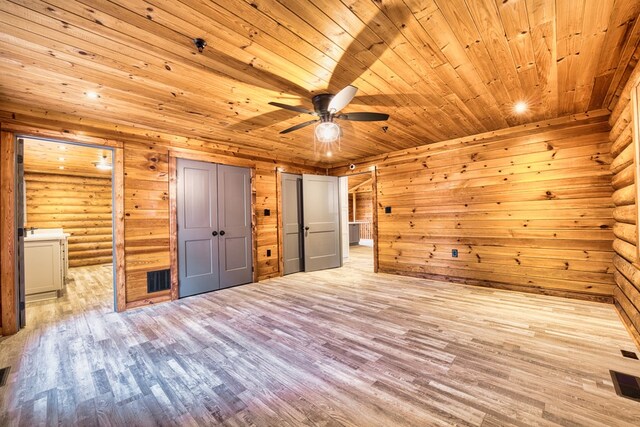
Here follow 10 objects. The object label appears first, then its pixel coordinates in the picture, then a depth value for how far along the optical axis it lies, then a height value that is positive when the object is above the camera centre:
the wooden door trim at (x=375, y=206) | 5.62 +0.21
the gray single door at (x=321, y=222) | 5.79 -0.09
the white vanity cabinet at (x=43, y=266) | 4.05 -0.65
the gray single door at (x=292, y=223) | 5.62 -0.10
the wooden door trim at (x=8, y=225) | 2.92 +0.01
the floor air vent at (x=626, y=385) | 1.73 -1.20
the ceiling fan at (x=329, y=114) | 2.43 +1.03
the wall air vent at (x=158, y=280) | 3.88 -0.87
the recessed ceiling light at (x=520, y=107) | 3.18 +1.31
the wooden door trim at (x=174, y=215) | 4.08 +0.10
